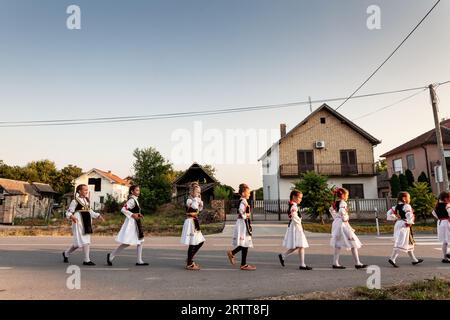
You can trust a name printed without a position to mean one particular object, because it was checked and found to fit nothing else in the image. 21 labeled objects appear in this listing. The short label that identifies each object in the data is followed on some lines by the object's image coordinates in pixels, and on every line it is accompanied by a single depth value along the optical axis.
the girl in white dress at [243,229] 7.35
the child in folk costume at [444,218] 8.27
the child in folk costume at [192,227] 7.26
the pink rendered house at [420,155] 34.25
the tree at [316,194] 20.72
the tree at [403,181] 31.91
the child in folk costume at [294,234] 7.29
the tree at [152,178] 35.72
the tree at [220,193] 29.55
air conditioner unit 32.70
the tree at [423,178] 32.12
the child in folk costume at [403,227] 7.72
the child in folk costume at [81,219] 7.85
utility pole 14.27
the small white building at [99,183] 57.68
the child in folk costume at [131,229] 7.61
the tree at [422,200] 19.22
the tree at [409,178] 33.03
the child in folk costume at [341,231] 7.36
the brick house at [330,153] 32.69
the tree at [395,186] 33.03
